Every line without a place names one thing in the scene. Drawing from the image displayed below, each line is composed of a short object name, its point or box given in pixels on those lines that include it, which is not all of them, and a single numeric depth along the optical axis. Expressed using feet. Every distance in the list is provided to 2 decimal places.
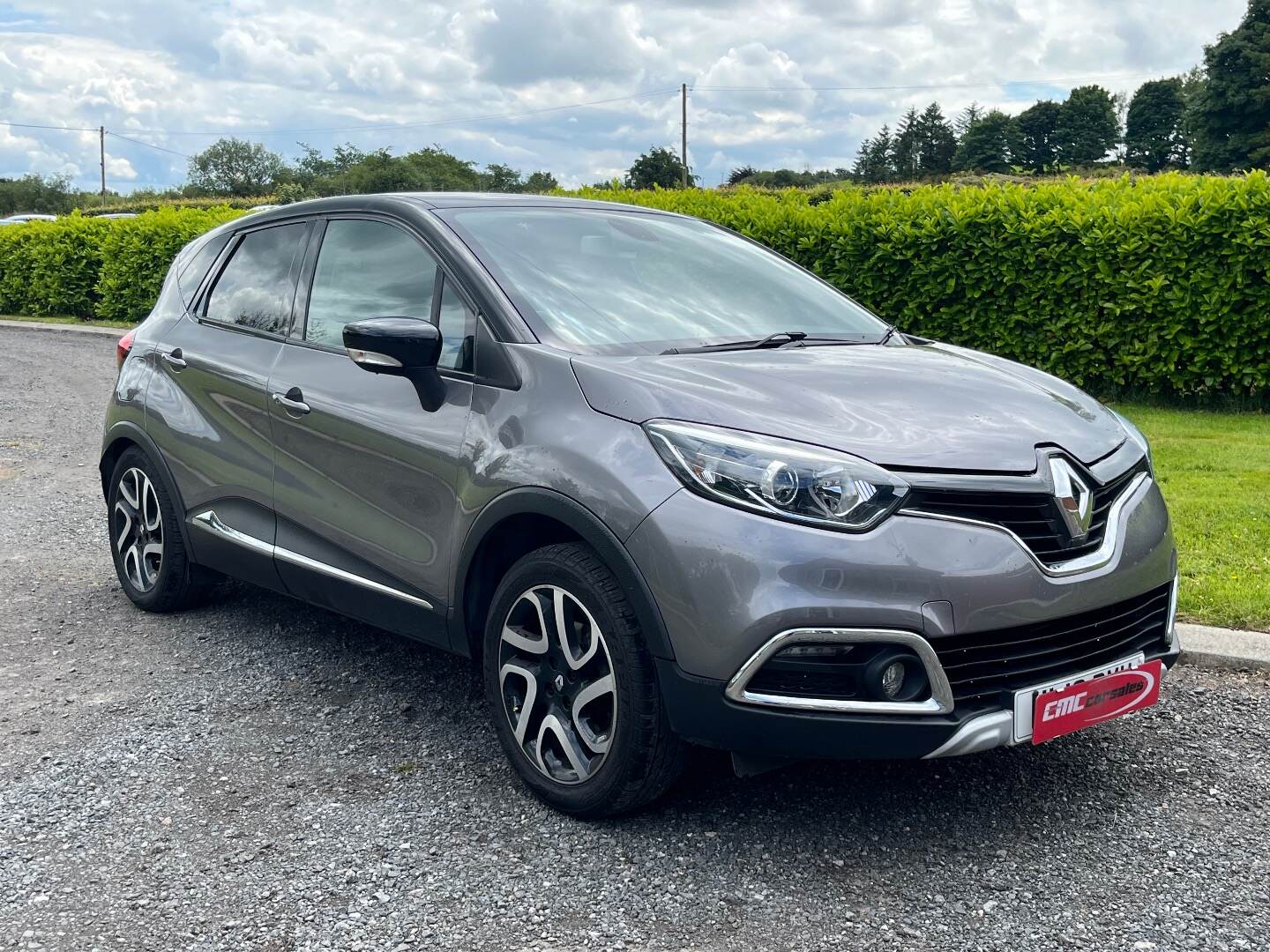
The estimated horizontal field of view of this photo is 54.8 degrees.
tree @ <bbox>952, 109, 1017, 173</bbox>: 358.84
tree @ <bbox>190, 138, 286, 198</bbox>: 277.64
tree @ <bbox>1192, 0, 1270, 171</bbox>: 230.27
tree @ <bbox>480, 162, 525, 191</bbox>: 192.95
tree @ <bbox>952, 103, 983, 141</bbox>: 368.09
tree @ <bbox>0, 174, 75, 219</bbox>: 242.17
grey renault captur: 9.44
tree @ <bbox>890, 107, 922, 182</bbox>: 374.63
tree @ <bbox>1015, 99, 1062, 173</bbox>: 379.76
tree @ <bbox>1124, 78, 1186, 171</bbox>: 361.71
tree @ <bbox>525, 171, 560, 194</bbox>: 172.96
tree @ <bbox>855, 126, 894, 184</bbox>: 375.94
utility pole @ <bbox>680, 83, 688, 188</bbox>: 220.43
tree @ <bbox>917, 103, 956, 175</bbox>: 370.12
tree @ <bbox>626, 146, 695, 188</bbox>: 217.97
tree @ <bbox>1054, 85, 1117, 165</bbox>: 377.50
